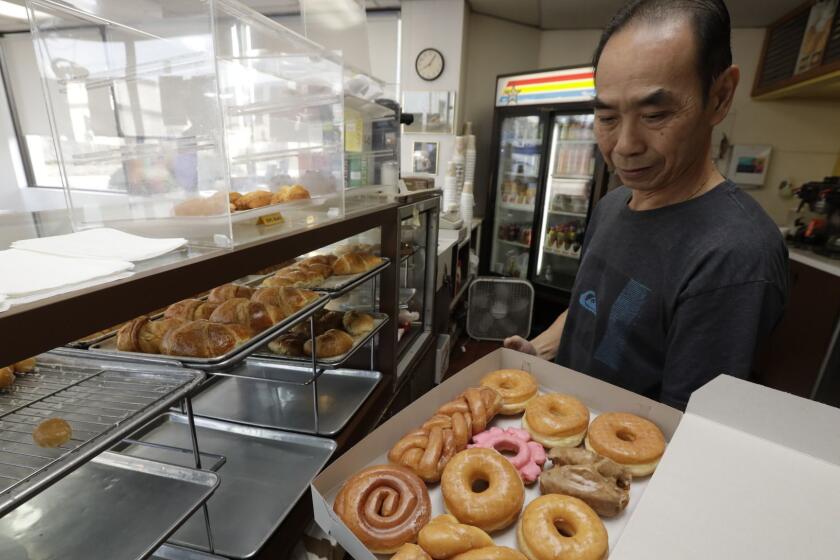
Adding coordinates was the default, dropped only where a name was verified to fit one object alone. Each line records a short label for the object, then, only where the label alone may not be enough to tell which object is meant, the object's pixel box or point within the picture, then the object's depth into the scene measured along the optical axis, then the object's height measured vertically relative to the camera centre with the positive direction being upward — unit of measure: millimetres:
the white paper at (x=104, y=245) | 737 -186
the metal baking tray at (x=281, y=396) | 1499 -952
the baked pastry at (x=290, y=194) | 1347 -137
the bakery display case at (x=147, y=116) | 923 +75
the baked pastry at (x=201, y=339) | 963 -453
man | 985 -155
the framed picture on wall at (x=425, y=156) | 5082 +5
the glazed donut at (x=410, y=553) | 638 -607
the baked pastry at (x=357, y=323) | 1710 -693
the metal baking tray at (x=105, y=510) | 938 -889
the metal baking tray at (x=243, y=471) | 1044 -954
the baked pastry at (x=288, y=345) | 1617 -746
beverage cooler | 4387 -183
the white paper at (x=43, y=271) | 539 -185
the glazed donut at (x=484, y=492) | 744 -610
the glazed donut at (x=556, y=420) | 949 -598
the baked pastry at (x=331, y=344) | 1548 -712
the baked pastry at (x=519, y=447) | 886 -639
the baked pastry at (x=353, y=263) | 1718 -448
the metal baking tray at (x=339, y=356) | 1438 -707
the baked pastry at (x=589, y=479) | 772 -609
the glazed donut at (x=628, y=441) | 864 -599
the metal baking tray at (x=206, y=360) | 856 -430
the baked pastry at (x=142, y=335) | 1006 -461
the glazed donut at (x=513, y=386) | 1063 -592
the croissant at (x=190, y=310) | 1253 -494
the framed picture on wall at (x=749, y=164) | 4645 +27
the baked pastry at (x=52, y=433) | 861 -596
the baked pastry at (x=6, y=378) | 1013 -568
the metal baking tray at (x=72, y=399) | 870 -599
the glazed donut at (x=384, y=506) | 705 -620
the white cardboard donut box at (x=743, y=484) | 394 -327
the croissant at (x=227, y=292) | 1429 -491
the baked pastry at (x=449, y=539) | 669 -613
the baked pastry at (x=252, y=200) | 1231 -148
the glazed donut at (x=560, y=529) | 677 -622
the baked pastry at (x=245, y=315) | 1212 -478
